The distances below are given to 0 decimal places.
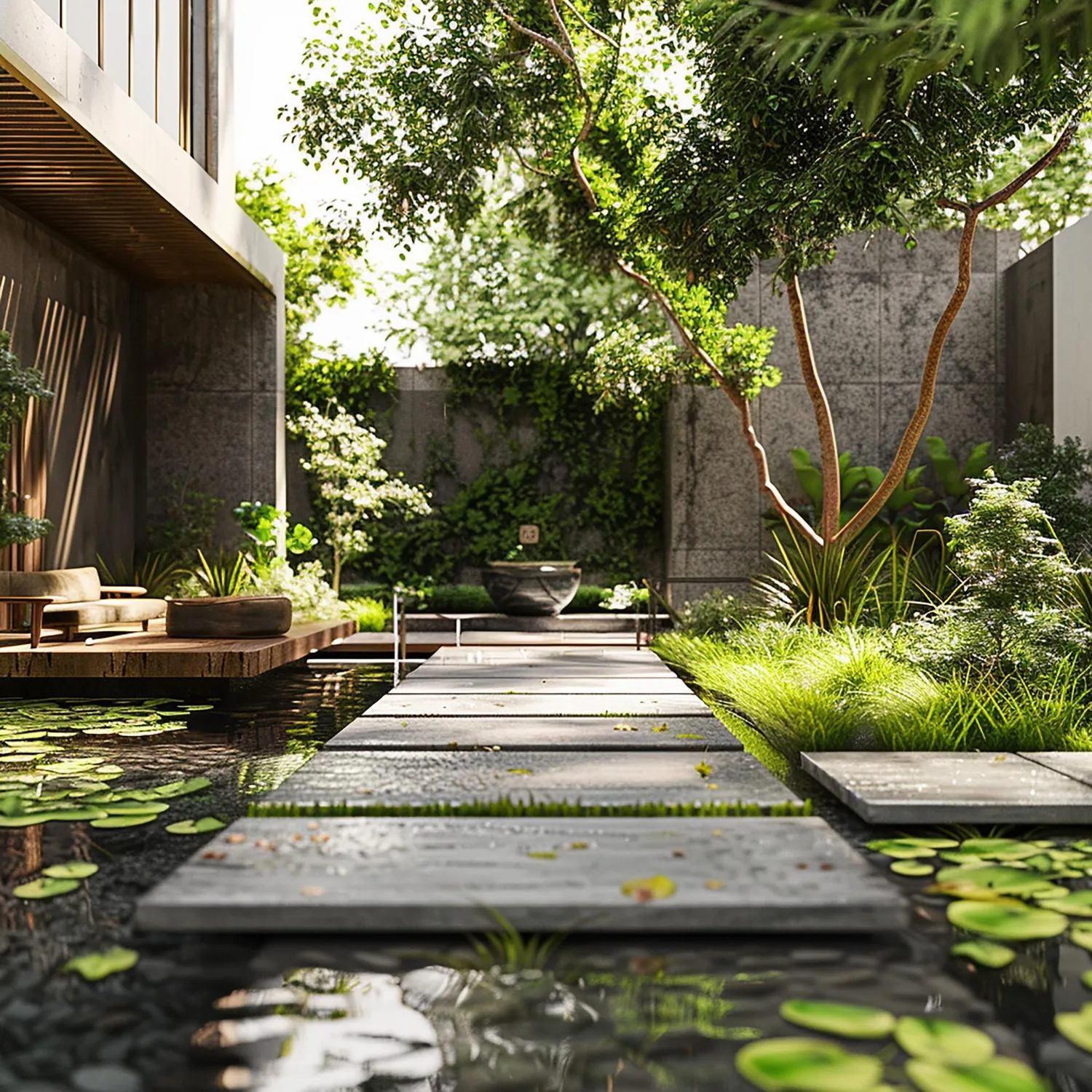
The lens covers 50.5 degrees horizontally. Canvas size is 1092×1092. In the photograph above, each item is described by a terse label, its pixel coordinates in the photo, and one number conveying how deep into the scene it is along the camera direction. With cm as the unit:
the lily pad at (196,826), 308
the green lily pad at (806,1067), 159
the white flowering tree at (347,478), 1092
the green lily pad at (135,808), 327
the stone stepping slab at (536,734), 388
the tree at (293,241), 1408
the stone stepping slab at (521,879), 220
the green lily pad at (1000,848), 288
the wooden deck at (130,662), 613
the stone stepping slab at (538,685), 524
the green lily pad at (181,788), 356
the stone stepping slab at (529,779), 312
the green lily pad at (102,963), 203
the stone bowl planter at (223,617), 709
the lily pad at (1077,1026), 175
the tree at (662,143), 627
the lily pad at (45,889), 250
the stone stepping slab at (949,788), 313
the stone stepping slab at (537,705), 457
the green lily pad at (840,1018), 177
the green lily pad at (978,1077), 158
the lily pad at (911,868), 272
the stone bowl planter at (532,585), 1013
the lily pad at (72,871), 265
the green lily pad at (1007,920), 225
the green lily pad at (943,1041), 168
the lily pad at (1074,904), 238
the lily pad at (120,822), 312
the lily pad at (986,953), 209
